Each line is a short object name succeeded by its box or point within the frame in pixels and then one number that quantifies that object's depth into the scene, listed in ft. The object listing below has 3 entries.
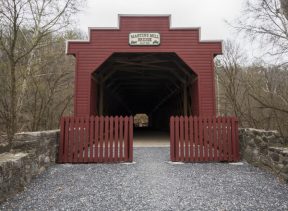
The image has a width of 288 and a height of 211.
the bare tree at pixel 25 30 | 16.14
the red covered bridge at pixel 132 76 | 20.10
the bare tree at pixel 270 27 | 29.74
